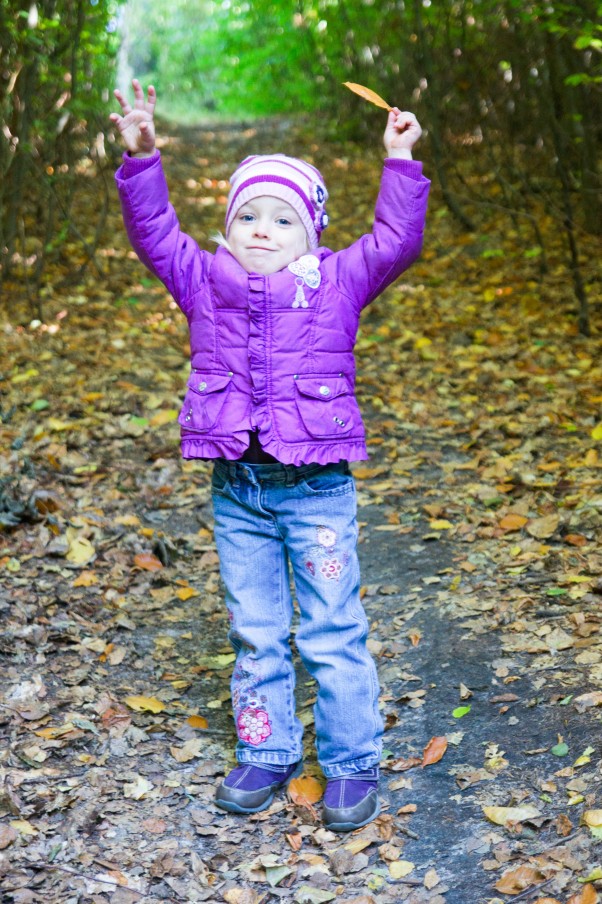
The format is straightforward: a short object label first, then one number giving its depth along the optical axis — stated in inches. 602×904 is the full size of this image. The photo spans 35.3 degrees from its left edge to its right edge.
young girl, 107.7
